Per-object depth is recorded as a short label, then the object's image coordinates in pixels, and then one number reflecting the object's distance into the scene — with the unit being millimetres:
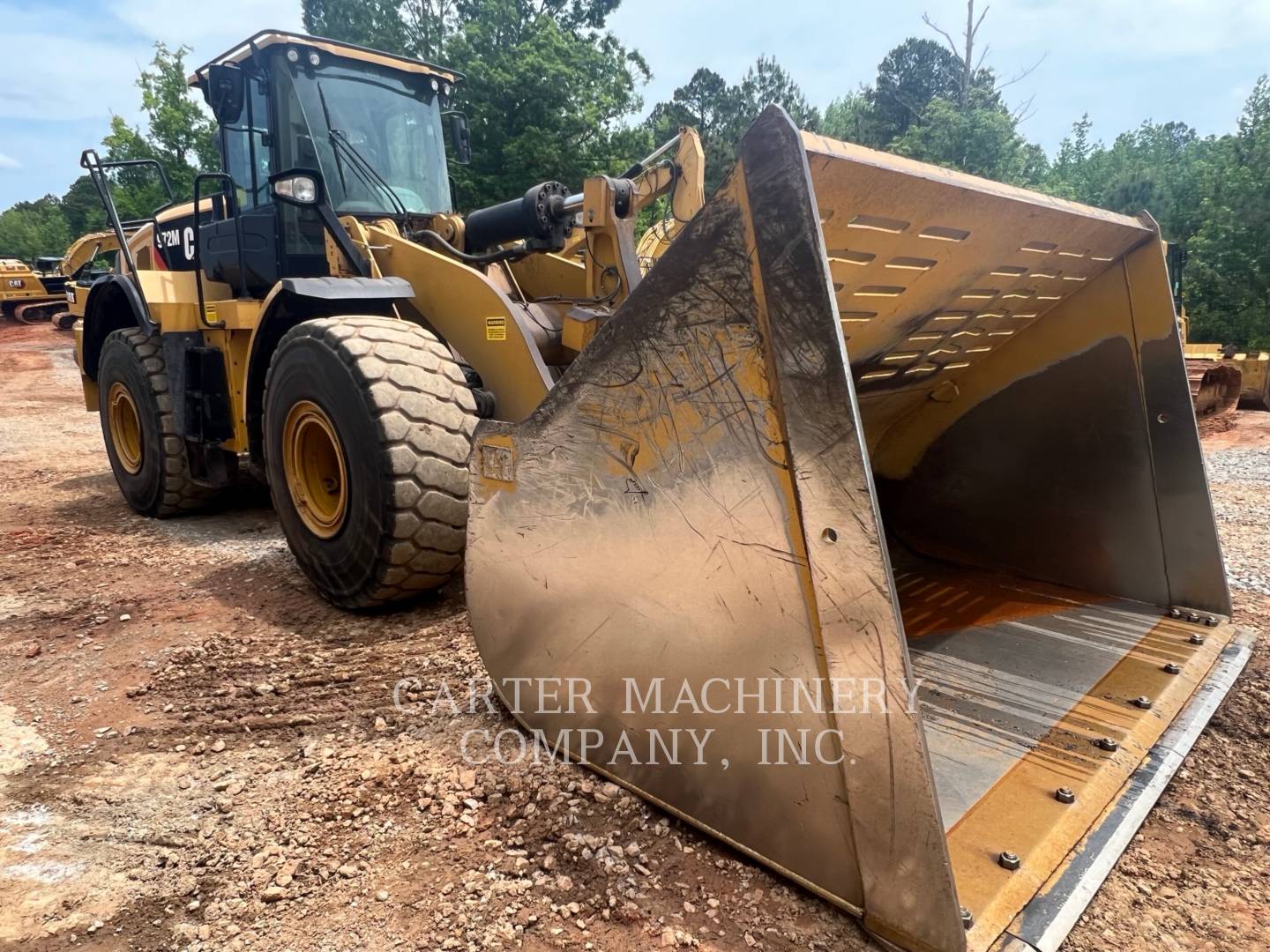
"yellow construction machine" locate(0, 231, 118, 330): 23547
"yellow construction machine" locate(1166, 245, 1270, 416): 10531
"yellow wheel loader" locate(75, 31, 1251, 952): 1549
